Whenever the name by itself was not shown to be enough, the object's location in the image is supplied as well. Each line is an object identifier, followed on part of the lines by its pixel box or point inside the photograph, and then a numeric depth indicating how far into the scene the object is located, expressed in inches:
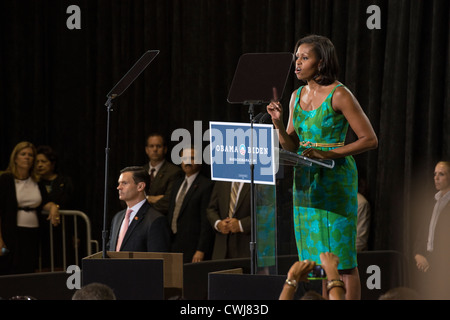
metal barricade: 546.3
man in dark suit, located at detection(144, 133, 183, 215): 531.2
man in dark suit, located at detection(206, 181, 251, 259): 472.4
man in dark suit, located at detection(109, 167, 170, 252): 369.4
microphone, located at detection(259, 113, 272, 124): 309.8
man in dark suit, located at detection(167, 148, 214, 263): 498.0
